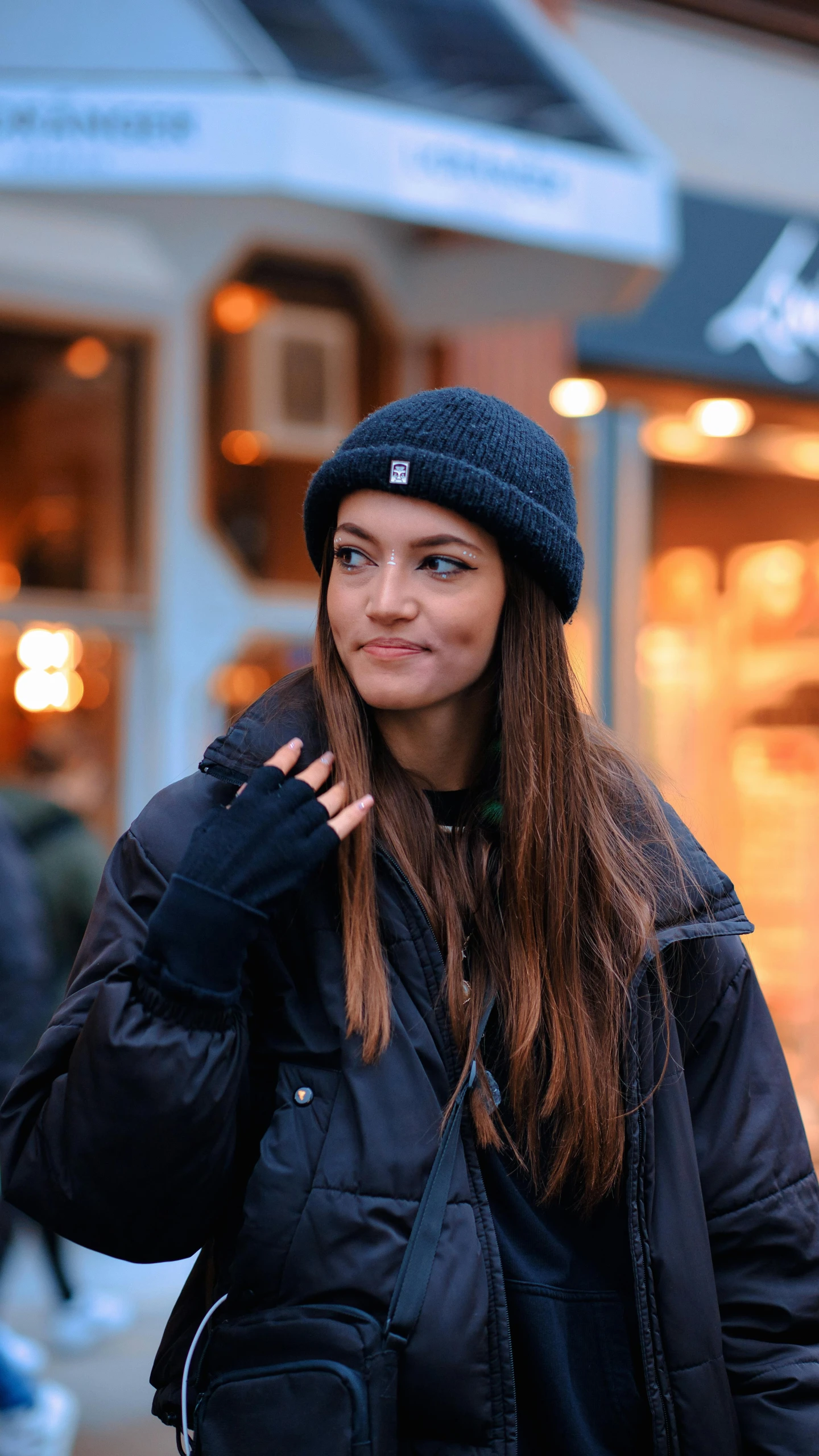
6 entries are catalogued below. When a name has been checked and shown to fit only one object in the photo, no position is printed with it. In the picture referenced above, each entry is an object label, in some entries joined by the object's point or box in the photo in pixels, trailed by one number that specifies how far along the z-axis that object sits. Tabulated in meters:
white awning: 4.35
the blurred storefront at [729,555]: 6.49
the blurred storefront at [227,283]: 4.41
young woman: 1.55
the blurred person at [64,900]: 4.82
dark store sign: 6.35
